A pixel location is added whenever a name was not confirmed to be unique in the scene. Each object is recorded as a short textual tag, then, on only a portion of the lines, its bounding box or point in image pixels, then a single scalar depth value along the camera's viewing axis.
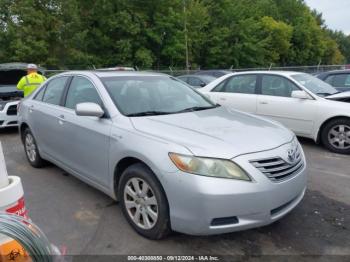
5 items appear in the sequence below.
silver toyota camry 2.63
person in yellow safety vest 7.43
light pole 35.03
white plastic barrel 1.61
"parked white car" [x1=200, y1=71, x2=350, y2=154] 5.84
